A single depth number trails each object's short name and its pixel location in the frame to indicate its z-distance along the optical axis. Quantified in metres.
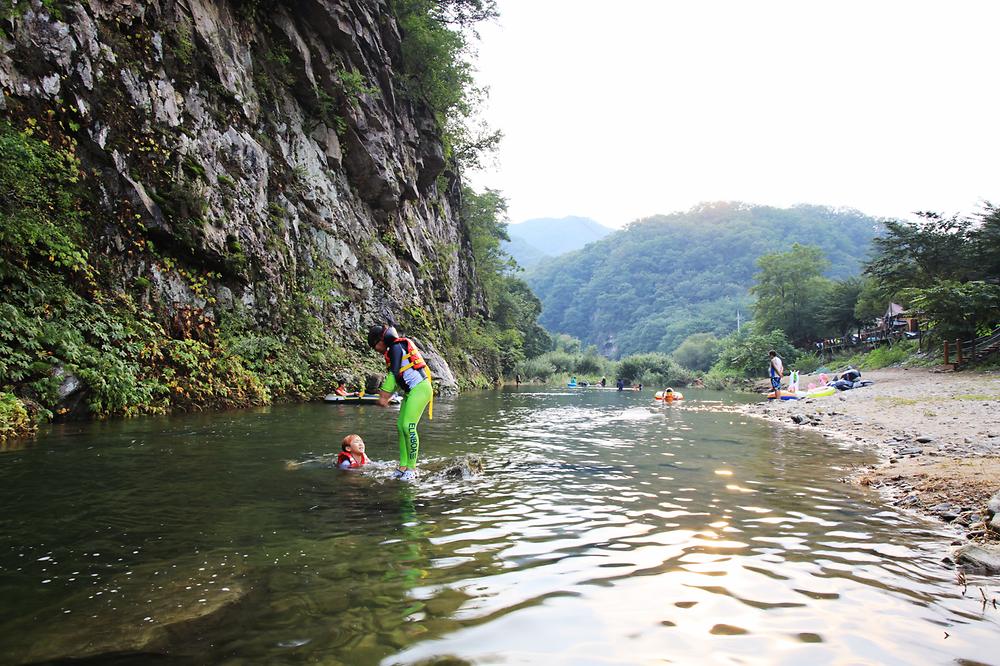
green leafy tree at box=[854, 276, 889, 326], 51.50
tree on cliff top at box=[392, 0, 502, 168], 33.53
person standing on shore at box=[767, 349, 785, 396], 25.94
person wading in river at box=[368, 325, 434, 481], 8.34
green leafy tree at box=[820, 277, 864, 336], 59.62
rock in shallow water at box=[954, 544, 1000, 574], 4.22
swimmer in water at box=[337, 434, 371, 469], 8.41
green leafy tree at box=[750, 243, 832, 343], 67.75
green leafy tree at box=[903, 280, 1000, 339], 30.16
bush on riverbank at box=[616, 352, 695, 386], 64.44
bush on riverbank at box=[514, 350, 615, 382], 66.34
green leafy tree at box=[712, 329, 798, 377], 59.59
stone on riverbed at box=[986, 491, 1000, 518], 5.26
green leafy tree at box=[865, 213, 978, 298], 40.81
